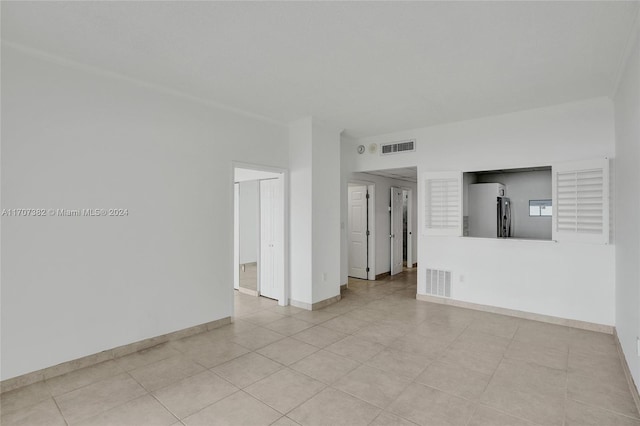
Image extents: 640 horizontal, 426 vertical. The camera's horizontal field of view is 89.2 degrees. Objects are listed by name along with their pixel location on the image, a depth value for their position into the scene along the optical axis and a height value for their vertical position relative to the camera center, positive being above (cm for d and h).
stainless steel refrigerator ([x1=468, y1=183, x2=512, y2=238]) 600 -2
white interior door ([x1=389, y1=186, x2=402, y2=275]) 750 -48
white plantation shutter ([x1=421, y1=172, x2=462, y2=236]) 499 +11
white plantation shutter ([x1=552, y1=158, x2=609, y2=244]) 381 +10
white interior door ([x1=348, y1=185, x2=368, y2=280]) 702 -44
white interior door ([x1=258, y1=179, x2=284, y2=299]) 523 -46
